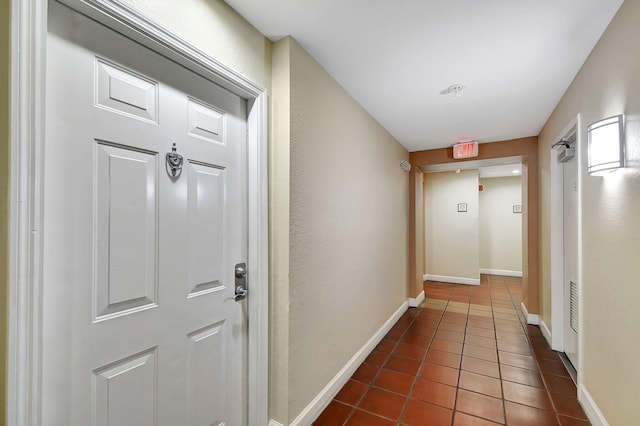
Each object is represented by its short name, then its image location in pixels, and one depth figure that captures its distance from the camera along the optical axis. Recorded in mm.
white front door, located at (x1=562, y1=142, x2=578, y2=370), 2398
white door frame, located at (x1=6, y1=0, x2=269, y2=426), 748
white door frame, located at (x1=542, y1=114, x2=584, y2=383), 2738
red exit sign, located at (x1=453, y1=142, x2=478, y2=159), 3610
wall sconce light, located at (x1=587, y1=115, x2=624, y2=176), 1406
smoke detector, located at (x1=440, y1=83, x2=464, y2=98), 2217
